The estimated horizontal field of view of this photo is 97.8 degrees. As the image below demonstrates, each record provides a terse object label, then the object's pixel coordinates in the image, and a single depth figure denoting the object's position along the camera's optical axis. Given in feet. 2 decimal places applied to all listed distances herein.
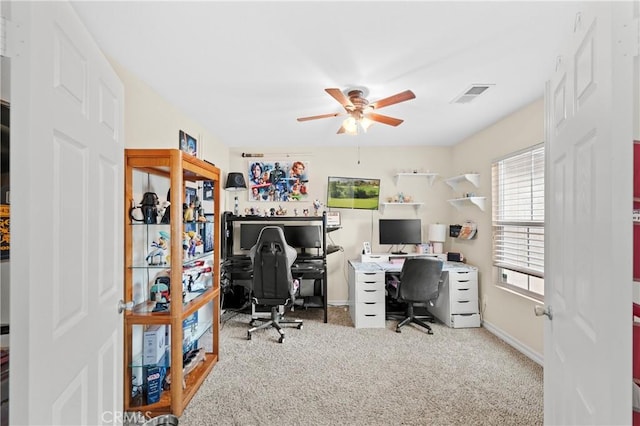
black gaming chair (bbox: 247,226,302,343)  9.86
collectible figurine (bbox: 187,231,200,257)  7.71
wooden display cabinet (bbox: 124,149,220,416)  6.20
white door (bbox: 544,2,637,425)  2.12
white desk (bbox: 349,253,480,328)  11.07
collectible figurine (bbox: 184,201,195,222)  7.12
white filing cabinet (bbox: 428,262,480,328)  11.06
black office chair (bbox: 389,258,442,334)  10.45
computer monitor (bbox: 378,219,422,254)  13.12
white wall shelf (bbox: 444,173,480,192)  11.53
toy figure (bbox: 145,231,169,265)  6.71
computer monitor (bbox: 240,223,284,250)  13.12
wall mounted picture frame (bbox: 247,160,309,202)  13.91
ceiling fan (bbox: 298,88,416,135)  6.57
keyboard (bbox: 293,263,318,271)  11.70
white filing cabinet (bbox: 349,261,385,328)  11.07
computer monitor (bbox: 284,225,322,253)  13.10
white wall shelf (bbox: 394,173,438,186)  13.57
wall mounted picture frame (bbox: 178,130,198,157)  9.26
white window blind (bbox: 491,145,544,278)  8.73
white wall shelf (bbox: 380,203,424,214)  13.73
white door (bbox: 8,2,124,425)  2.25
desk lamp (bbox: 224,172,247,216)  12.87
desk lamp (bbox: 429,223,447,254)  13.16
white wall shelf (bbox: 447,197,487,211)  11.08
